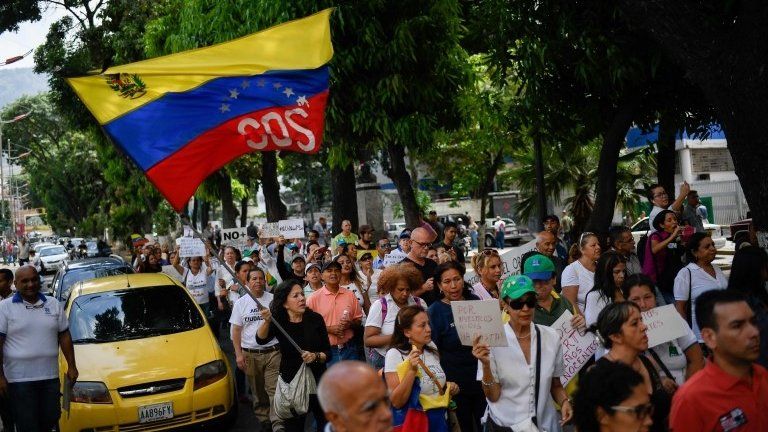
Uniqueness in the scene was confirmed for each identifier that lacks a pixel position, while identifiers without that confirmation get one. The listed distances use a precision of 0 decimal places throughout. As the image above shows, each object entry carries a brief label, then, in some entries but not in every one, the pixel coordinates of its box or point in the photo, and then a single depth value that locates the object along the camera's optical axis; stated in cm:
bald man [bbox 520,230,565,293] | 898
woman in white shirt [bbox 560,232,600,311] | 755
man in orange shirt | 816
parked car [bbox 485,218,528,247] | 4209
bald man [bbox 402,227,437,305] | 850
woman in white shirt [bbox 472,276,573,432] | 512
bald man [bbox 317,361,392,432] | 328
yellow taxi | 819
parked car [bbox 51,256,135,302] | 1488
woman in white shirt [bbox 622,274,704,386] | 528
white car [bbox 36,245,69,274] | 4528
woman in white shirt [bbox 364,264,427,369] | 697
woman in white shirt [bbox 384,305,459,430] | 532
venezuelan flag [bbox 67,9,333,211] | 757
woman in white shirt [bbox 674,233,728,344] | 688
